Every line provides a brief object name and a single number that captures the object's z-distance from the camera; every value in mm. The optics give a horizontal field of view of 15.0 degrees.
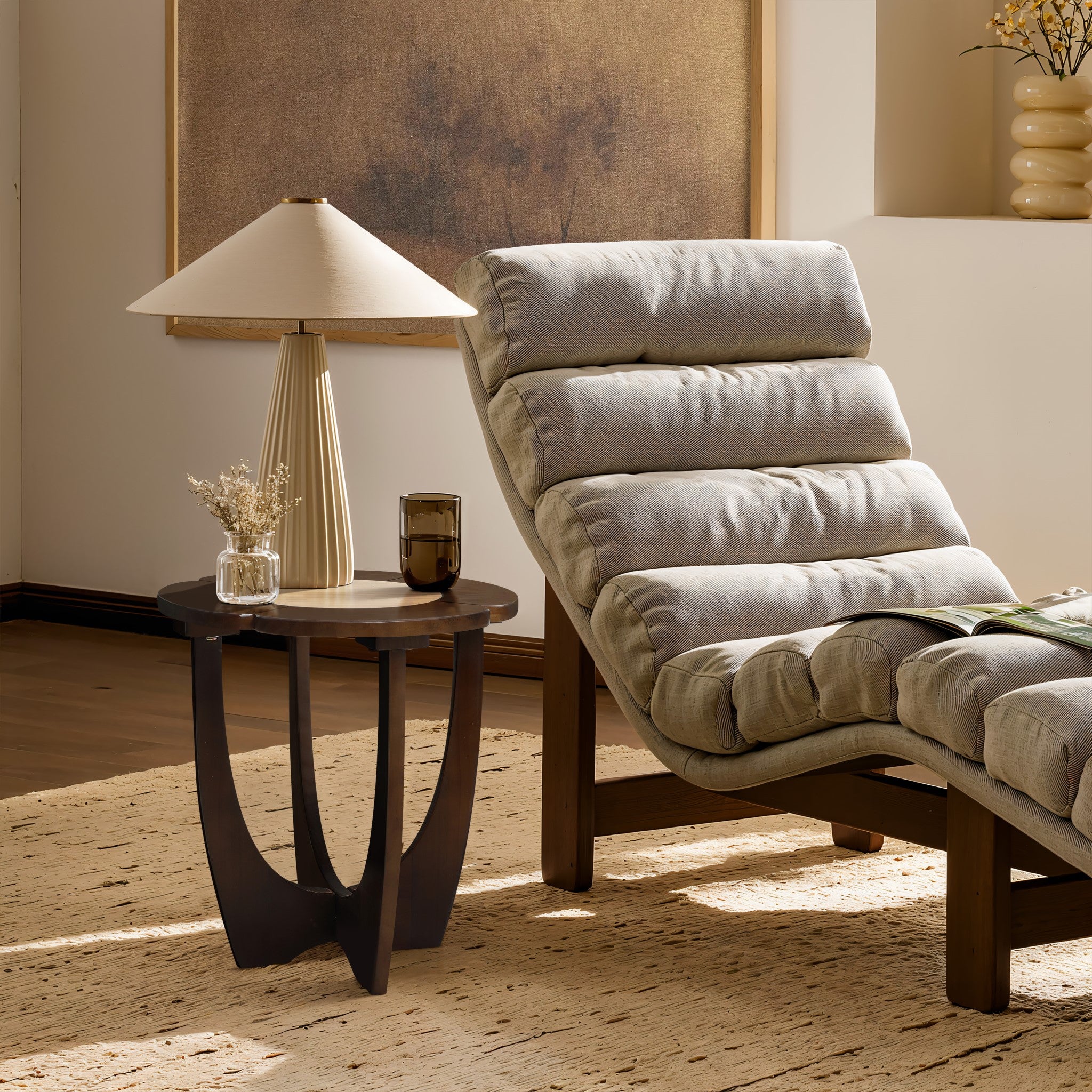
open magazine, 4950
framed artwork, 6643
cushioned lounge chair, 4970
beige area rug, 4842
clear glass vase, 5036
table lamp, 5091
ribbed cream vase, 6458
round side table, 5007
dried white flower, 5061
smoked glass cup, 5167
